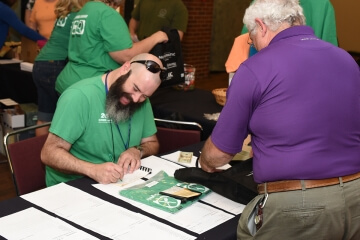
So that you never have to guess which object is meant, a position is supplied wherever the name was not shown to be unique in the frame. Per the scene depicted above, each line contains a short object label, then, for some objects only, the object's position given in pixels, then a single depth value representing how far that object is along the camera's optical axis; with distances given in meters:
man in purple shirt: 1.44
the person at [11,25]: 4.09
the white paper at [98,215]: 1.58
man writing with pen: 2.07
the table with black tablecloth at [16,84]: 4.21
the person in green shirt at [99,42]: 2.80
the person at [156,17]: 4.58
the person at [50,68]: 3.44
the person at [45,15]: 4.48
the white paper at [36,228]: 1.52
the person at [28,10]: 5.49
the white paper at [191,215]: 1.66
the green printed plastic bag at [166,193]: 1.78
